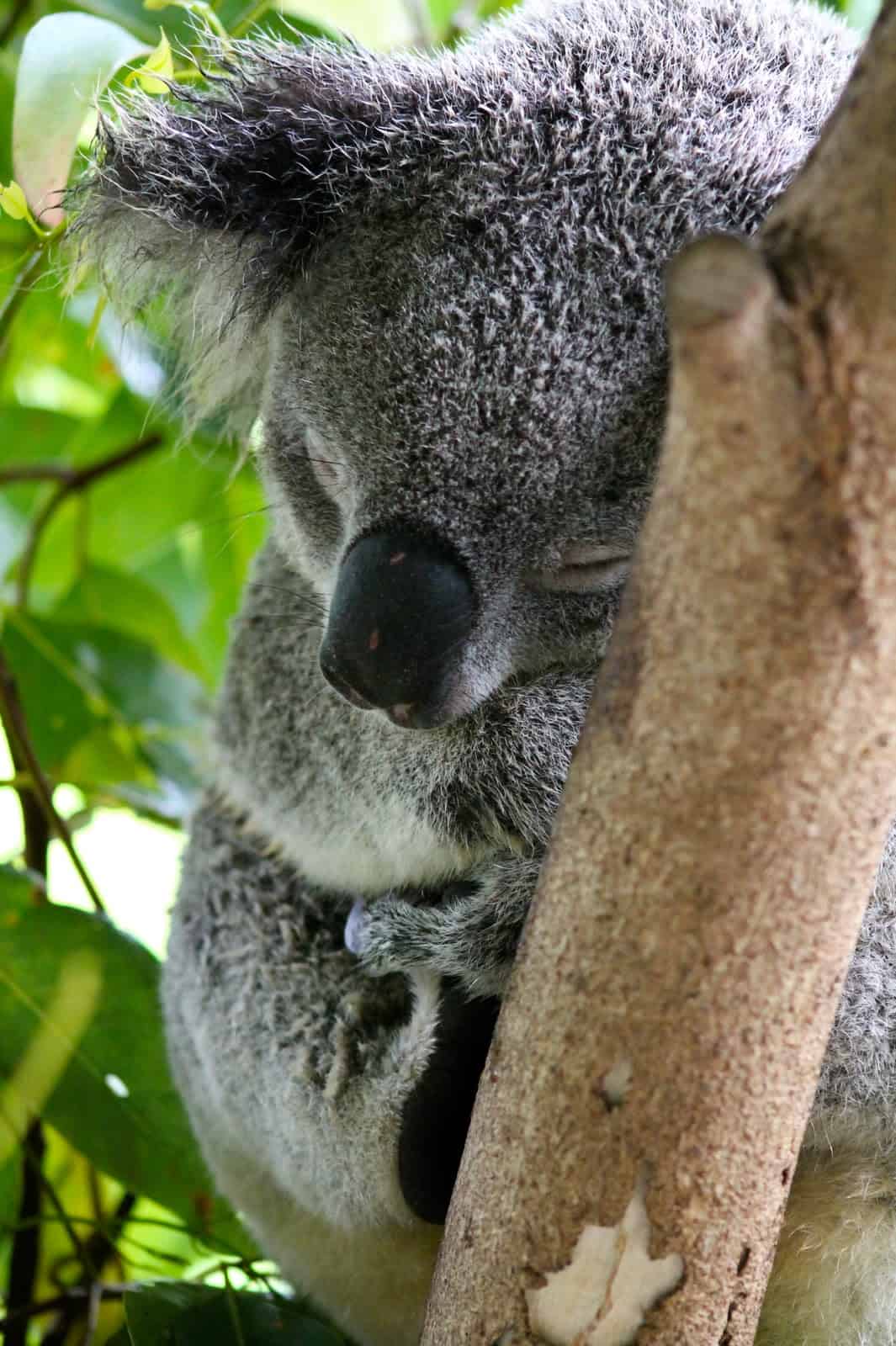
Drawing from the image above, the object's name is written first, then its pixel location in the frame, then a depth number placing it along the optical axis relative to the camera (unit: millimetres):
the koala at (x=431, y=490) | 3002
